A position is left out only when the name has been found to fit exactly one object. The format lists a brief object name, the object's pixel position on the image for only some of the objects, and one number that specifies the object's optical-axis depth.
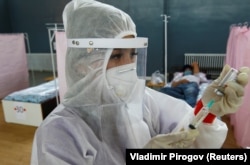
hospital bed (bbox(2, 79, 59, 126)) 2.72
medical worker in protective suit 0.72
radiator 4.09
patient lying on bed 2.47
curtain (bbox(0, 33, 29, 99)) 3.60
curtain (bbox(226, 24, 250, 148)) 1.92
